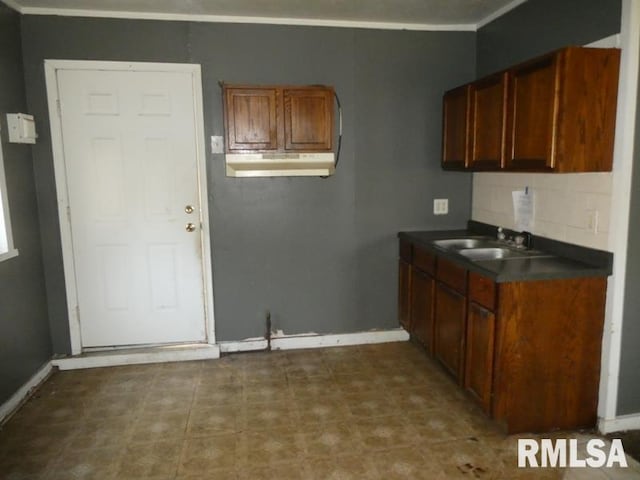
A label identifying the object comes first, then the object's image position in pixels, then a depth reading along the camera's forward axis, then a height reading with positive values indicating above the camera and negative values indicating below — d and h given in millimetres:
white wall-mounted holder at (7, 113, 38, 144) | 2920 +382
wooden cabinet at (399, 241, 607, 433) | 2361 -888
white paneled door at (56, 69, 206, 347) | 3295 -137
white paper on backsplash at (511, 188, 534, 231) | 3008 -190
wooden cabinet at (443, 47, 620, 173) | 2242 +352
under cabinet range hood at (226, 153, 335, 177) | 3277 +138
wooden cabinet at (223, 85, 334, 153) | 3236 +460
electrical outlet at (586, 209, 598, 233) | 2439 -220
